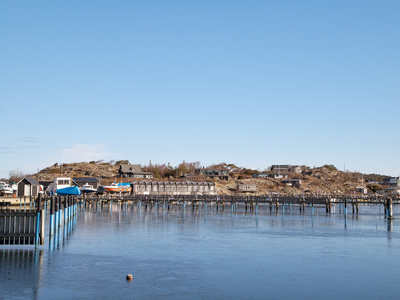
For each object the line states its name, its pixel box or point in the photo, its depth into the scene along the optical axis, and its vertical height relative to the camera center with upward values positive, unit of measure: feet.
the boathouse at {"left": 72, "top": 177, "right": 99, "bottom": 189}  454.40 -4.52
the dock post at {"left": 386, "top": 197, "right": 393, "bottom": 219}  252.99 -18.33
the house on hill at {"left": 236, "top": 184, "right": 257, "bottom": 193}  569.64 -13.63
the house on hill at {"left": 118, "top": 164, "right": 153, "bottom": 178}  603.67 +9.09
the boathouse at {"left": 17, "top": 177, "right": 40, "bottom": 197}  324.19 -8.20
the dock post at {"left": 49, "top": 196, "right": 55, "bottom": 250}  129.69 -10.08
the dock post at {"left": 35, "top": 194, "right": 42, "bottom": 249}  102.80 -11.33
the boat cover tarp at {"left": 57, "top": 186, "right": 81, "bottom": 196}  327.00 -10.58
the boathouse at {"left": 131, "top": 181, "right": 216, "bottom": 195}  463.83 -11.44
